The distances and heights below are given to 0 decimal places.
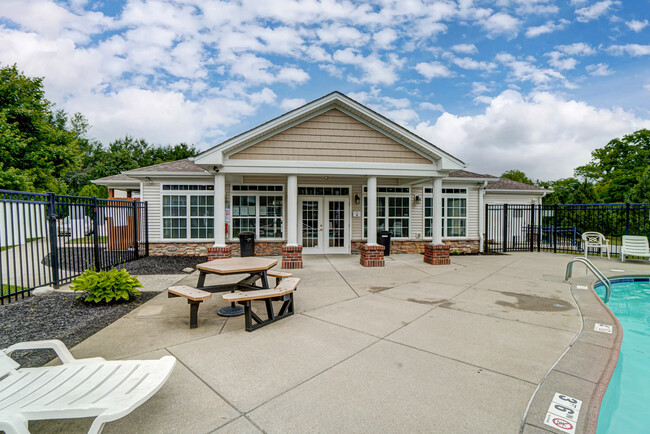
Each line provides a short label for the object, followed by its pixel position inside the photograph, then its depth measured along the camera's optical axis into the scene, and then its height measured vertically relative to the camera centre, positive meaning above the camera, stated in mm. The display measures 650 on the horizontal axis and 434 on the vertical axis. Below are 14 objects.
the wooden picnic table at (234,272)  4614 -1049
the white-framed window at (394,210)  11867 -65
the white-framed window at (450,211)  12266 -131
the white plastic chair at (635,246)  9765 -1411
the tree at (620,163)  29906 +5054
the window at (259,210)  11070 -6
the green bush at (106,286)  5008 -1326
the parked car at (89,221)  7637 -265
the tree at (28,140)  14031 +3945
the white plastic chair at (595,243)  11137 -1460
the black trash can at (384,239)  11211 -1185
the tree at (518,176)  48741 +5383
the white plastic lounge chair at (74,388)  1617 -1188
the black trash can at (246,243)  10523 -1214
